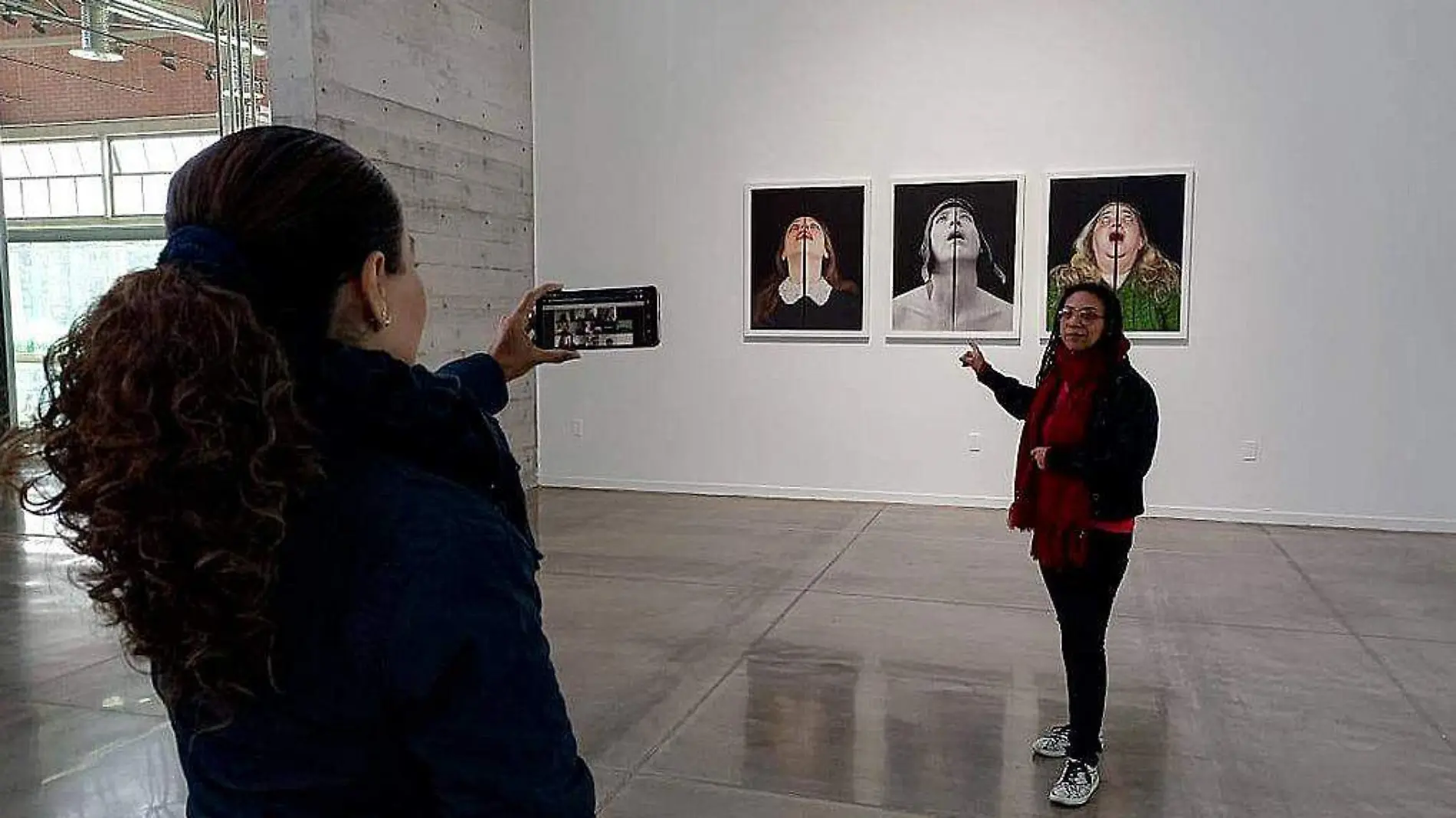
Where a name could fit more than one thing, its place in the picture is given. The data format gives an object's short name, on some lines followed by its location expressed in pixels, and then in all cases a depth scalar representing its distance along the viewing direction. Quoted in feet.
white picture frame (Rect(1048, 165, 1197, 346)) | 25.05
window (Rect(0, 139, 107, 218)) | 44.04
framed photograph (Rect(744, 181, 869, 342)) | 27.55
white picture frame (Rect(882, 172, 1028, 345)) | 26.17
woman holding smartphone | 2.73
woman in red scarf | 10.30
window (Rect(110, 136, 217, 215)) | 43.78
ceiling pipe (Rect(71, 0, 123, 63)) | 37.54
